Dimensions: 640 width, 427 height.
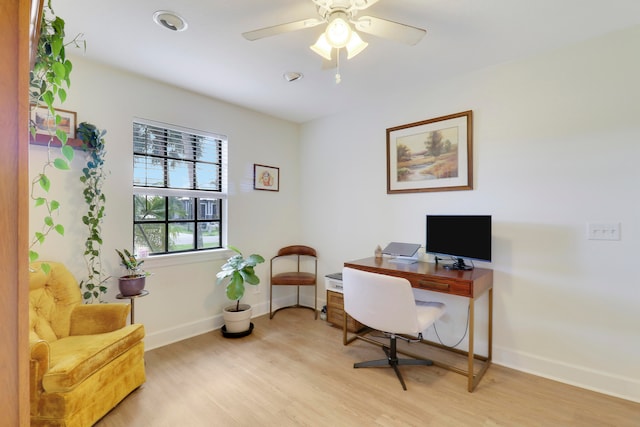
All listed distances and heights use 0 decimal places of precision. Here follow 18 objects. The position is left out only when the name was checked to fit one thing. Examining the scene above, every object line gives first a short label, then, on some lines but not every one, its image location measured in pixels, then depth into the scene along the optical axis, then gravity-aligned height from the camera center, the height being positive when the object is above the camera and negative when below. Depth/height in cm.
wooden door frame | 49 +1
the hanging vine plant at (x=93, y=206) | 238 +7
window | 283 +27
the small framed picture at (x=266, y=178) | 369 +47
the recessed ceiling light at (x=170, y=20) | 185 +128
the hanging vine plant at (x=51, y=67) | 110 +57
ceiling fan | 159 +104
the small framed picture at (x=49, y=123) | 218 +71
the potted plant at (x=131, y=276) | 239 -54
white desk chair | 207 -72
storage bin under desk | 328 -103
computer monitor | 235 -21
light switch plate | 207 -13
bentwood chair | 359 -78
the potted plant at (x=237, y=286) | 298 -75
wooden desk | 213 -54
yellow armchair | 157 -87
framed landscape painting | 270 +59
